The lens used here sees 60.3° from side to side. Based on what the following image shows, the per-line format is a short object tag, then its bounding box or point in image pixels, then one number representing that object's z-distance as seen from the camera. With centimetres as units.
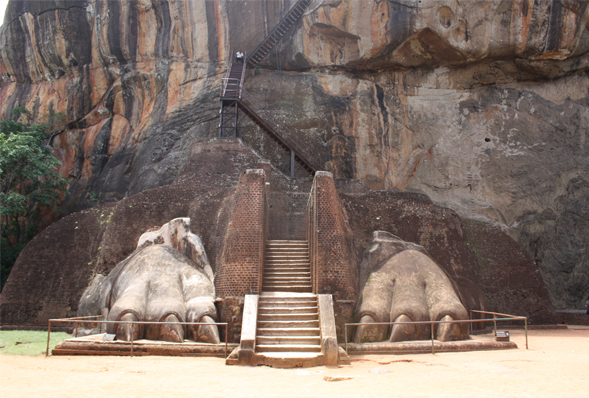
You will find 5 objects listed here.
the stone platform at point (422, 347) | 992
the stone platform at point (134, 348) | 946
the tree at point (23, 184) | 2192
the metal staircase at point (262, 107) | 2230
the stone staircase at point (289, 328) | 895
